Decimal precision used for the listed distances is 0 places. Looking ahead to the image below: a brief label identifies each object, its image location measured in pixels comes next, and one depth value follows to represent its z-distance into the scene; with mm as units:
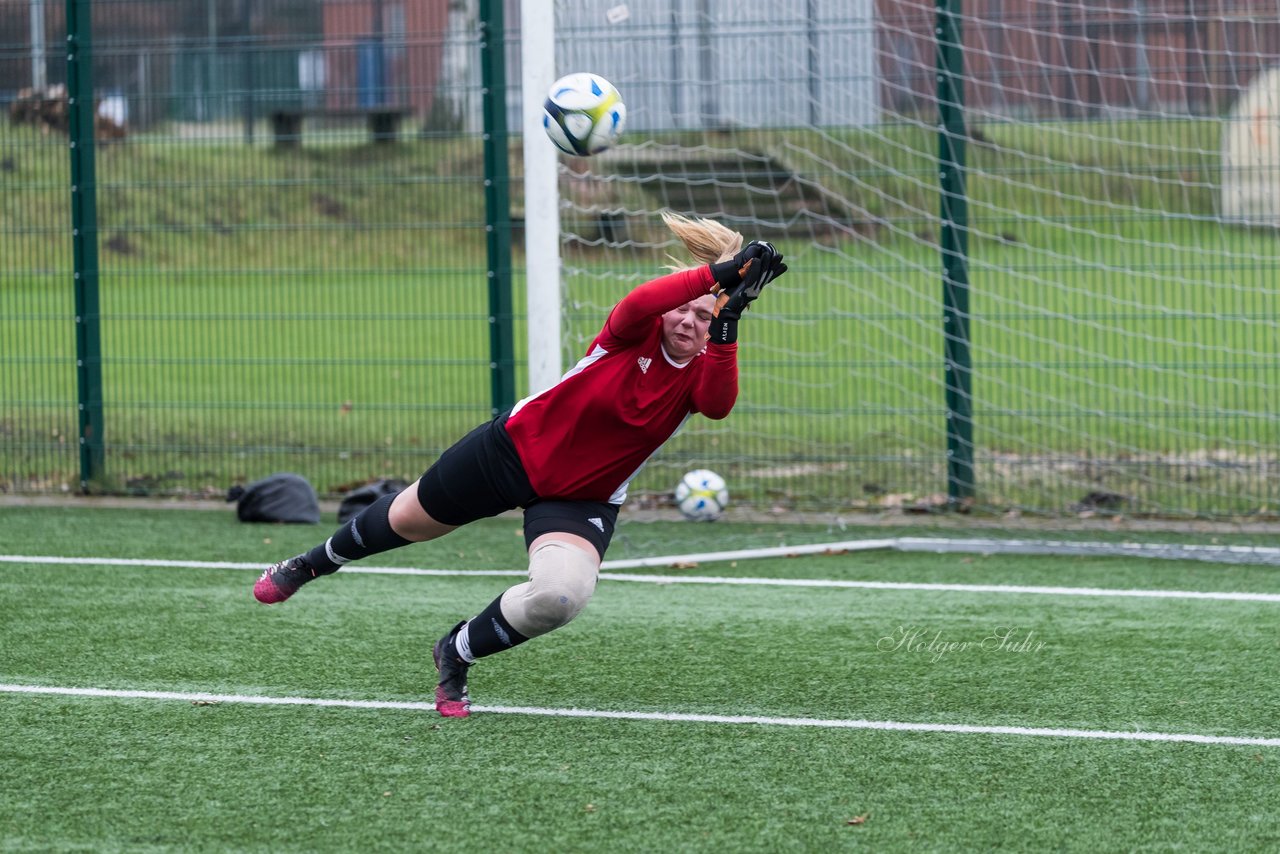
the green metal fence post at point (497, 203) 18078
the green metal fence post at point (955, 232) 17359
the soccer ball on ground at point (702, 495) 17437
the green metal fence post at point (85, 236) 19437
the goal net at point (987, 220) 16922
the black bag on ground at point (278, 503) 17797
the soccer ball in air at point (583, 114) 12086
